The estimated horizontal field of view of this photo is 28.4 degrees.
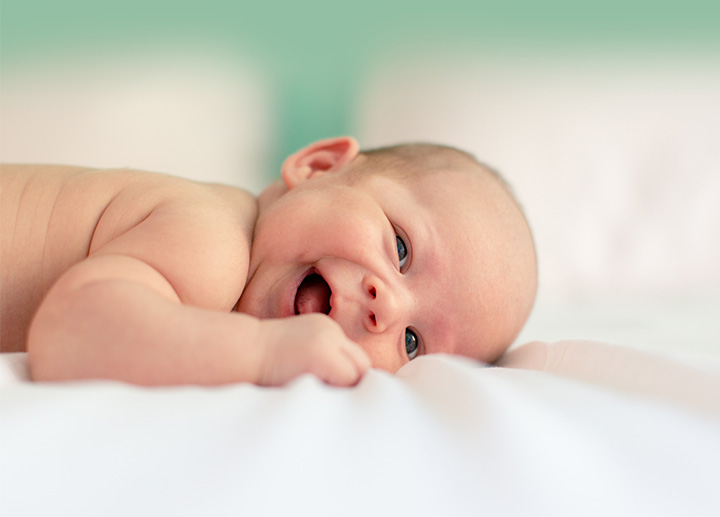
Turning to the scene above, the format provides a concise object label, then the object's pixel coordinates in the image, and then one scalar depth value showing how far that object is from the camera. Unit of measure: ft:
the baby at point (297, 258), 1.68
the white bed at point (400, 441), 1.27
